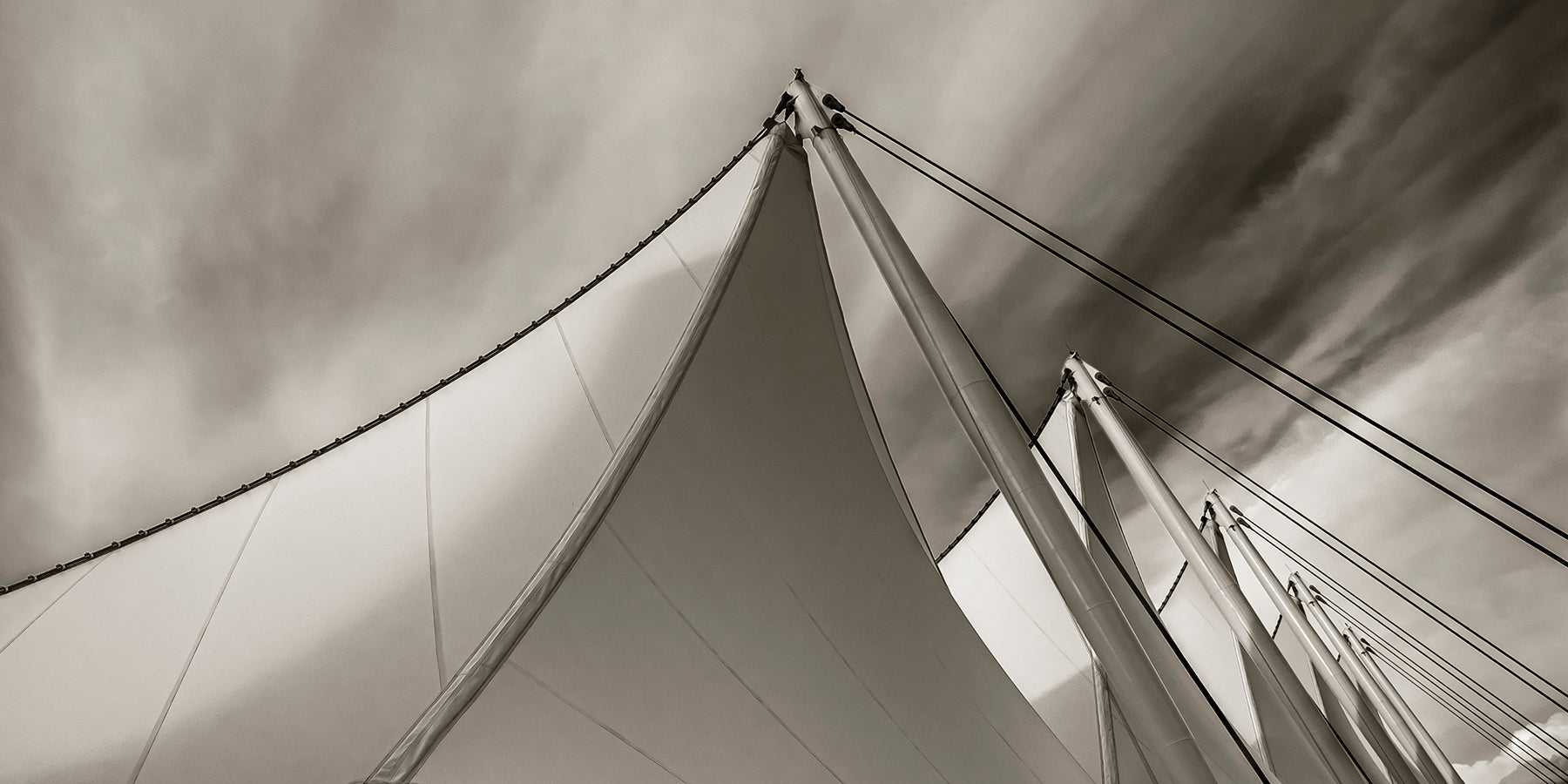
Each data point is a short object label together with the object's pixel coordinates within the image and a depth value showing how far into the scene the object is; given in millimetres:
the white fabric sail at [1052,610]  10039
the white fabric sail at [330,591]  4914
